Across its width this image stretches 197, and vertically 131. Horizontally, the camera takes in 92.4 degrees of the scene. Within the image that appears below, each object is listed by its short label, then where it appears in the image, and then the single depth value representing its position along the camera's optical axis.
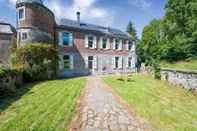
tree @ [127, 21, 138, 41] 25.59
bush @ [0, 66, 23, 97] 4.56
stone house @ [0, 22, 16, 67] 11.39
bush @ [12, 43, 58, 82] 7.21
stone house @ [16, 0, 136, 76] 9.00
